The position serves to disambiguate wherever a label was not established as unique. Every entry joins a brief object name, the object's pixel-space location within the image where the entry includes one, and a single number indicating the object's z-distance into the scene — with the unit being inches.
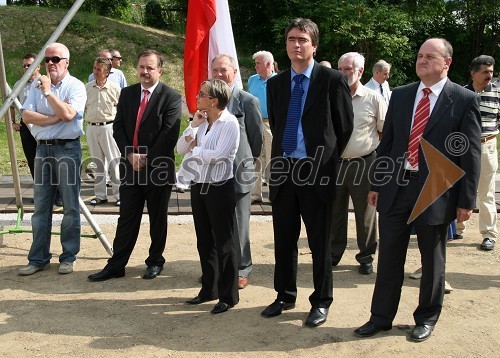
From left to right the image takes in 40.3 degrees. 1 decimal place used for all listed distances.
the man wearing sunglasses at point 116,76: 407.5
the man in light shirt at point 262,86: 348.2
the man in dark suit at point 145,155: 245.0
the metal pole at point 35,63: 167.0
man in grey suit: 227.5
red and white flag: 262.8
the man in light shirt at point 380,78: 384.2
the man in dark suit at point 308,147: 200.1
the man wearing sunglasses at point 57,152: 245.6
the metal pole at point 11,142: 241.3
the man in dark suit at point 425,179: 188.7
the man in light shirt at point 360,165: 249.1
